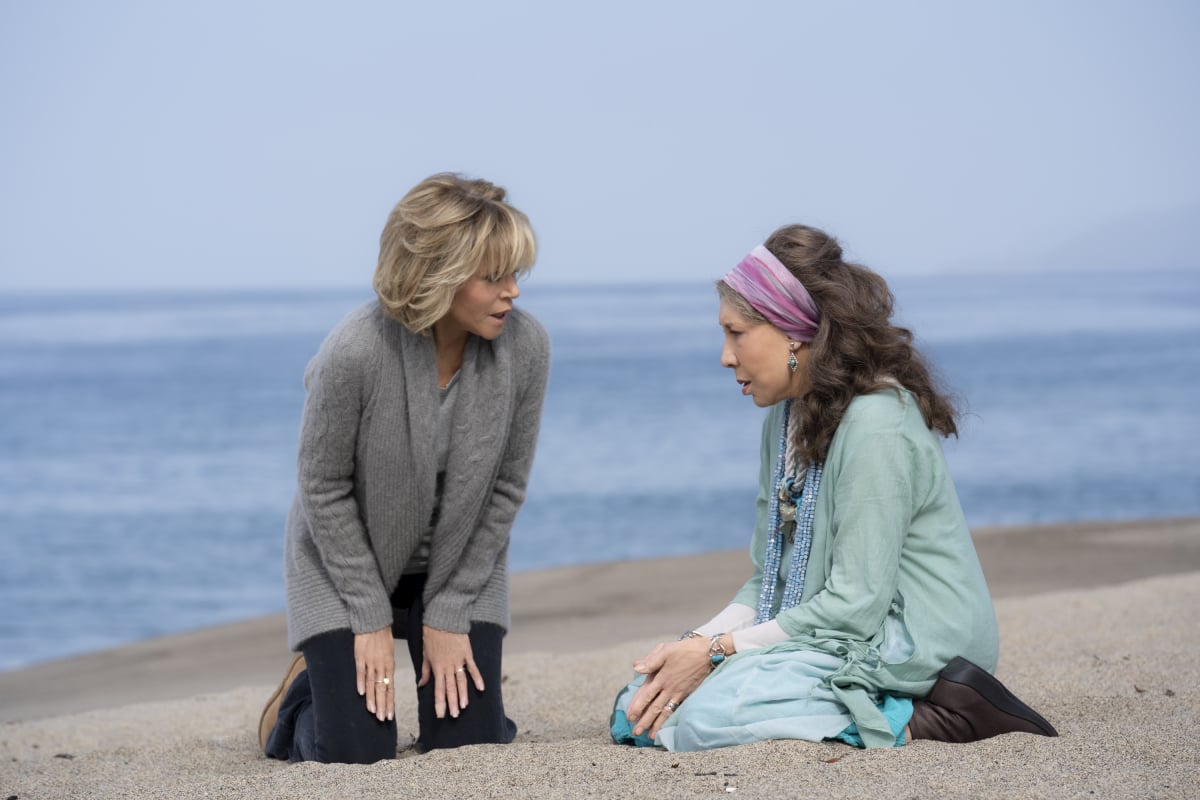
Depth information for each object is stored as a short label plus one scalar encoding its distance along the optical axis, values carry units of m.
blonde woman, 7.11
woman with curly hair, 6.30
